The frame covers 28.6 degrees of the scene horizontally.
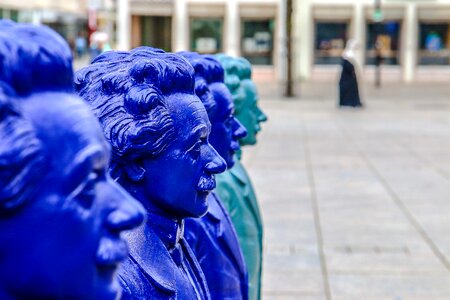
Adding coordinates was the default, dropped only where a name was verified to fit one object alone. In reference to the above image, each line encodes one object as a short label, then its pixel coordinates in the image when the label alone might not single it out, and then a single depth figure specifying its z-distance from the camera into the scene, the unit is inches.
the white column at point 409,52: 1435.8
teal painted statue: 155.5
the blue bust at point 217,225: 120.3
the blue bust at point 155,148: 84.2
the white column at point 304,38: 1424.7
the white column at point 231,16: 1435.8
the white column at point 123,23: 1411.2
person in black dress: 919.4
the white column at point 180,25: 1424.7
